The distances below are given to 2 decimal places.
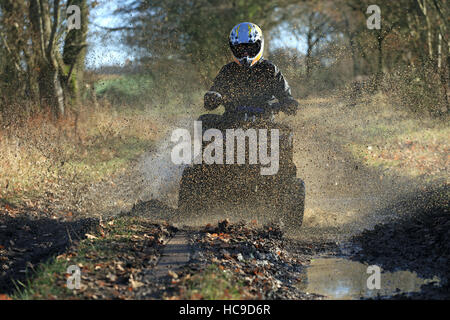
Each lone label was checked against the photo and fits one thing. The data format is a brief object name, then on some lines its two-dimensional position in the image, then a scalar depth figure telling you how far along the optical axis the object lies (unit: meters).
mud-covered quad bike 16.08
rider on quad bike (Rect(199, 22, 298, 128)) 16.80
